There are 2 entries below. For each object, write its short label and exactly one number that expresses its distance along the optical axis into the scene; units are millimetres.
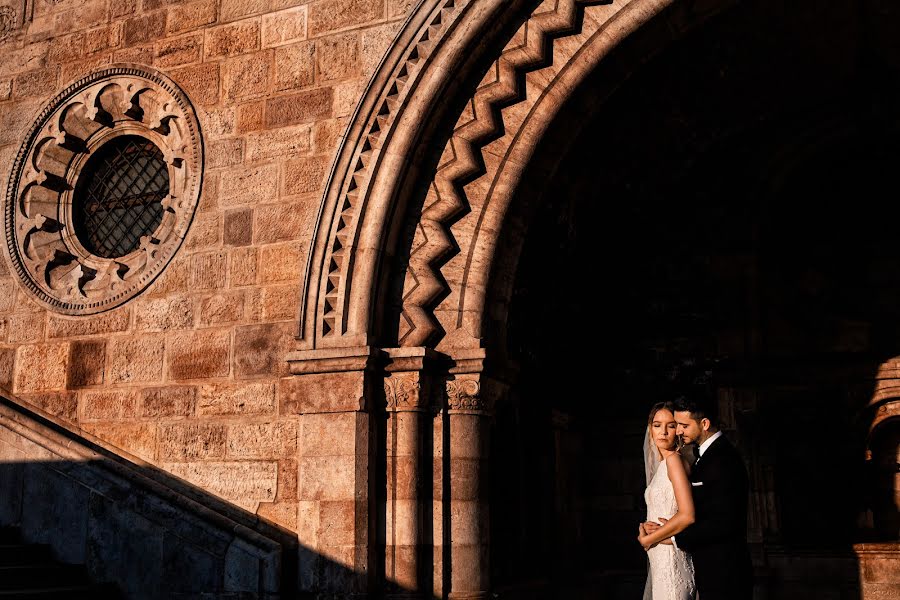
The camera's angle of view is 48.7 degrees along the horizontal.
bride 4324
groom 4172
